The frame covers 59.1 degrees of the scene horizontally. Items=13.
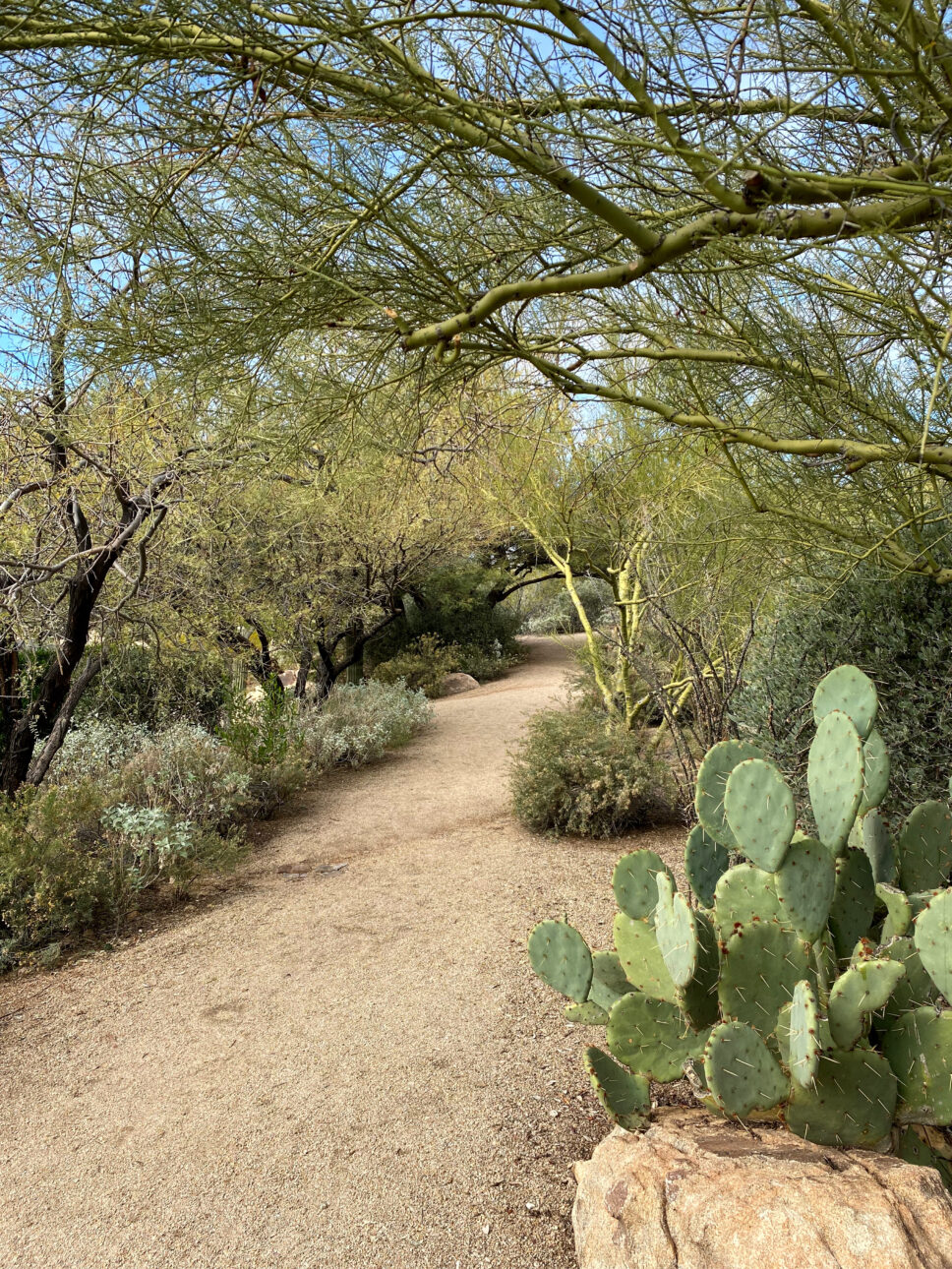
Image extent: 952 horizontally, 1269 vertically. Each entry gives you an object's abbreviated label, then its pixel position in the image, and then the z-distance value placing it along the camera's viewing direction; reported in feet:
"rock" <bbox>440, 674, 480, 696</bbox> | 55.11
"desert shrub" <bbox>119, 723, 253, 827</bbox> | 22.76
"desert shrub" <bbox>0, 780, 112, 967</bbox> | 16.33
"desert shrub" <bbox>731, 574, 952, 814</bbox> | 13.80
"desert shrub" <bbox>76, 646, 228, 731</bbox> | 33.09
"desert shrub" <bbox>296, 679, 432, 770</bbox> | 31.60
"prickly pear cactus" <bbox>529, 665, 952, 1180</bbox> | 7.07
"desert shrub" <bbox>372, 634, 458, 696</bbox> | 54.90
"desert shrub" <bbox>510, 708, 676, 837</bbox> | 22.43
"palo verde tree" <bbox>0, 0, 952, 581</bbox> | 6.61
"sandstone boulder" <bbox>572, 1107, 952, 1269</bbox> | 5.76
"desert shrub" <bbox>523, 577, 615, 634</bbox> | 64.87
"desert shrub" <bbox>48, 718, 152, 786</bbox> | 26.08
